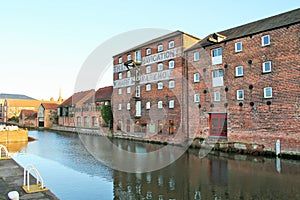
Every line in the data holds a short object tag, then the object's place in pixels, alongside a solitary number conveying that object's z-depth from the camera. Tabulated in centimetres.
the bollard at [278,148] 1564
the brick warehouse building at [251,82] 1570
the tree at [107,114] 3358
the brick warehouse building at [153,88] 2333
